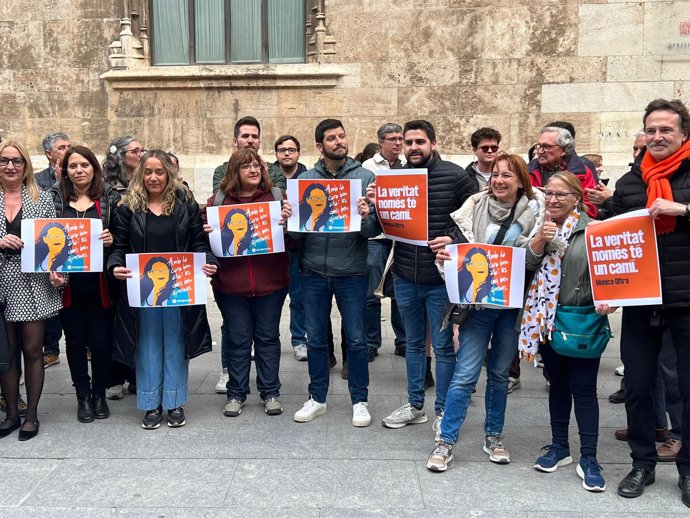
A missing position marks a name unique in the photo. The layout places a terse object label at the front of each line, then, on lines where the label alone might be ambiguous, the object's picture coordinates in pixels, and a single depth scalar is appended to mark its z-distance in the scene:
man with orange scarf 3.67
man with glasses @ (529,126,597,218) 5.06
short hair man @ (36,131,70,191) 6.56
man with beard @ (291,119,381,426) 4.89
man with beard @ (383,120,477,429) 4.62
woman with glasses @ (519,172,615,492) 3.95
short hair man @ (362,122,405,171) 6.31
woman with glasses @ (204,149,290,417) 5.04
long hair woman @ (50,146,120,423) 4.95
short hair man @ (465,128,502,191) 5.84
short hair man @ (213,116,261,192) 5.81
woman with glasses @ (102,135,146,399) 5.57
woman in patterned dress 4.71
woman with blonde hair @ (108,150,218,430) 4.83
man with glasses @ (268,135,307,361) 6.01
